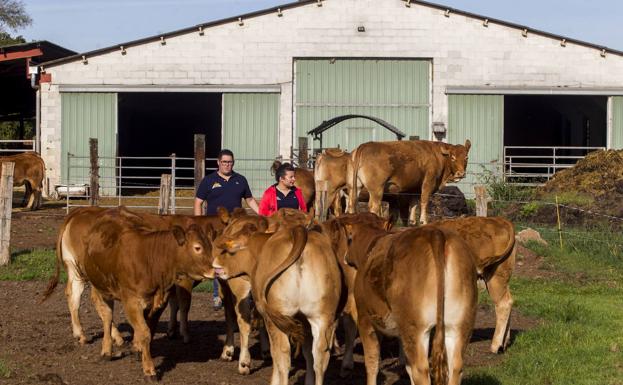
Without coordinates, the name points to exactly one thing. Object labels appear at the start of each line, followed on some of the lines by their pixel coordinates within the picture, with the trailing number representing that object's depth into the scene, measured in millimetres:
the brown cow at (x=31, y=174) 28641
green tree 74125
